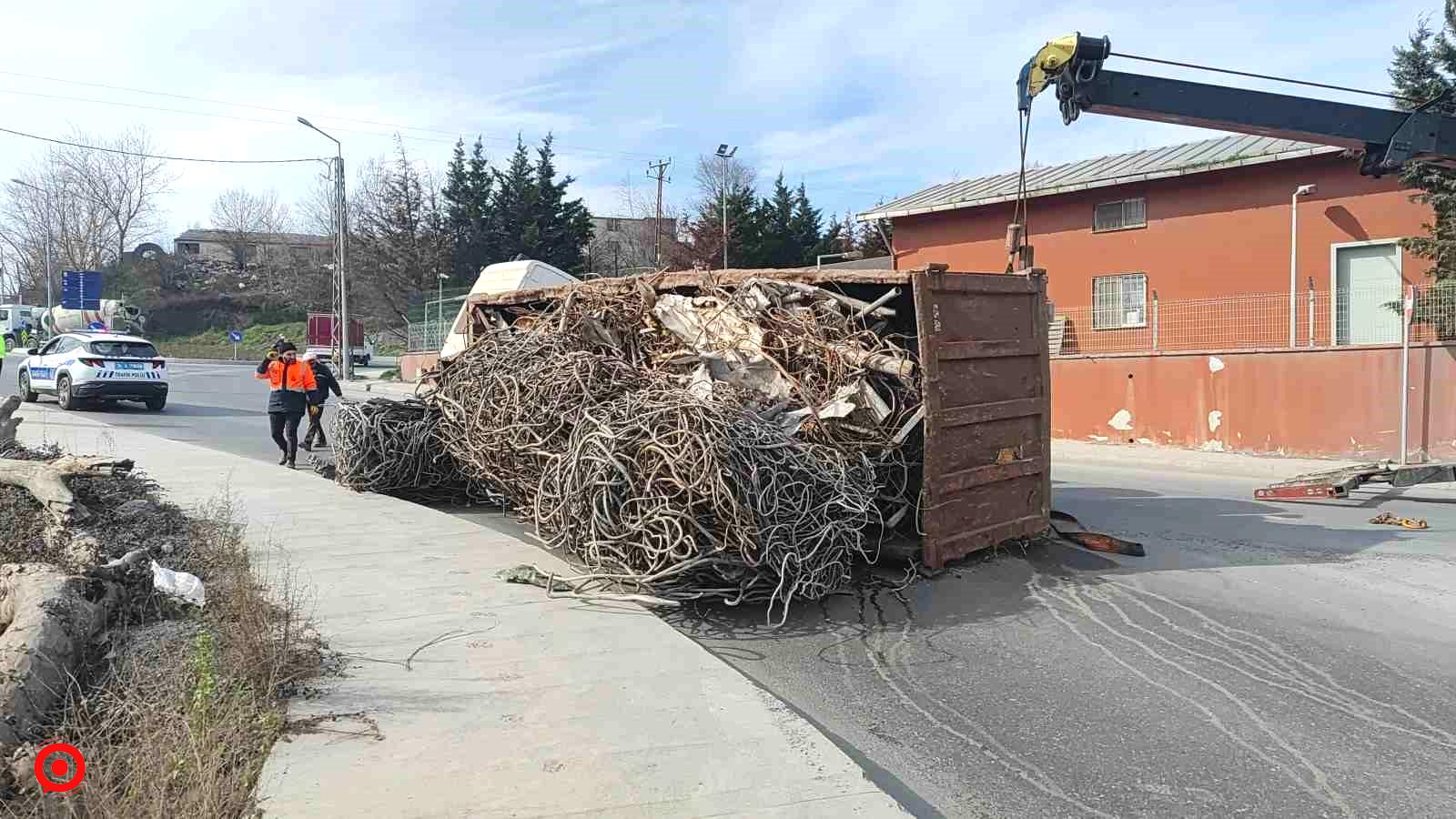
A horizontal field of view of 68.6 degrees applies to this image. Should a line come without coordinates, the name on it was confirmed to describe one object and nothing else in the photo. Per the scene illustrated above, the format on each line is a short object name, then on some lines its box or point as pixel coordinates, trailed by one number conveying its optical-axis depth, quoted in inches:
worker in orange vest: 546.6
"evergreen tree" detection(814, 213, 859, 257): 1956.6
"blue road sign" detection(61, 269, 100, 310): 2247.8
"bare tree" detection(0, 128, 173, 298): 3036.4
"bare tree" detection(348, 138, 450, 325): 2269.9
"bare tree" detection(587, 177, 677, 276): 2284.7
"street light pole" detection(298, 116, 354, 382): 1476.4
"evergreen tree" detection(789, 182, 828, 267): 1907.0
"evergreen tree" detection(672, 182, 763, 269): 1740.9
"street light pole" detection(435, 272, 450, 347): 1544.4
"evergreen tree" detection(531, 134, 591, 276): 2119.8
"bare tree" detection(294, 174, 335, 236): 3006.9
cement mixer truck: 1838.1
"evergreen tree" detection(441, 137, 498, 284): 2190.0
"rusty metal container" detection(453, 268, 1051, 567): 303.1
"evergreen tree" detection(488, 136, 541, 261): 2142.0
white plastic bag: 236.4
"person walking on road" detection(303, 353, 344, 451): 601.0
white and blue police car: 865.5
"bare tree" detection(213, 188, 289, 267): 3292.3
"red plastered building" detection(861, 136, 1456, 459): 690.8
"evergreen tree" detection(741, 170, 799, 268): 1802.4
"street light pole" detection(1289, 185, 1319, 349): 838.5
